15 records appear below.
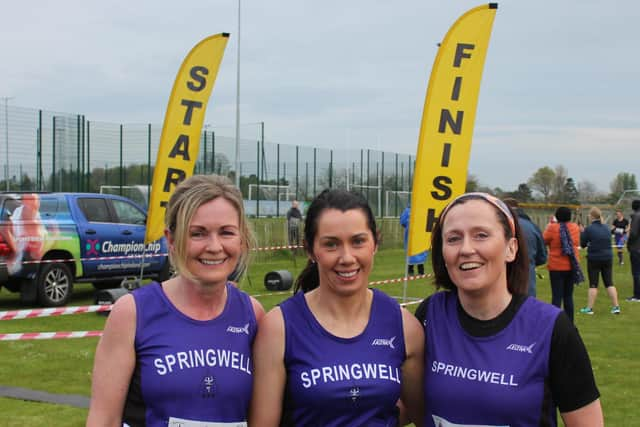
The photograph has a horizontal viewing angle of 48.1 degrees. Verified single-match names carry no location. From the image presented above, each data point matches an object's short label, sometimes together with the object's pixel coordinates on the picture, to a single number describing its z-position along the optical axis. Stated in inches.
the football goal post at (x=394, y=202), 1387.8
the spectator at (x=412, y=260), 644.3
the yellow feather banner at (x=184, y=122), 469.4
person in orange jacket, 410.3
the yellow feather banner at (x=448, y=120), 348.8
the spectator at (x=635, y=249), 558.9
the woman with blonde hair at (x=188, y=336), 95.4
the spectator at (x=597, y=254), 475.8
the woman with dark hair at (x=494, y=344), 93.6
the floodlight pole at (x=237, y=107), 902.7
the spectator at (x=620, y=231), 949.2
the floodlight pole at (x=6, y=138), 756.6
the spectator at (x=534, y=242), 338.7
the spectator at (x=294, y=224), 895.1
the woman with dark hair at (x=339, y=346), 98.9
